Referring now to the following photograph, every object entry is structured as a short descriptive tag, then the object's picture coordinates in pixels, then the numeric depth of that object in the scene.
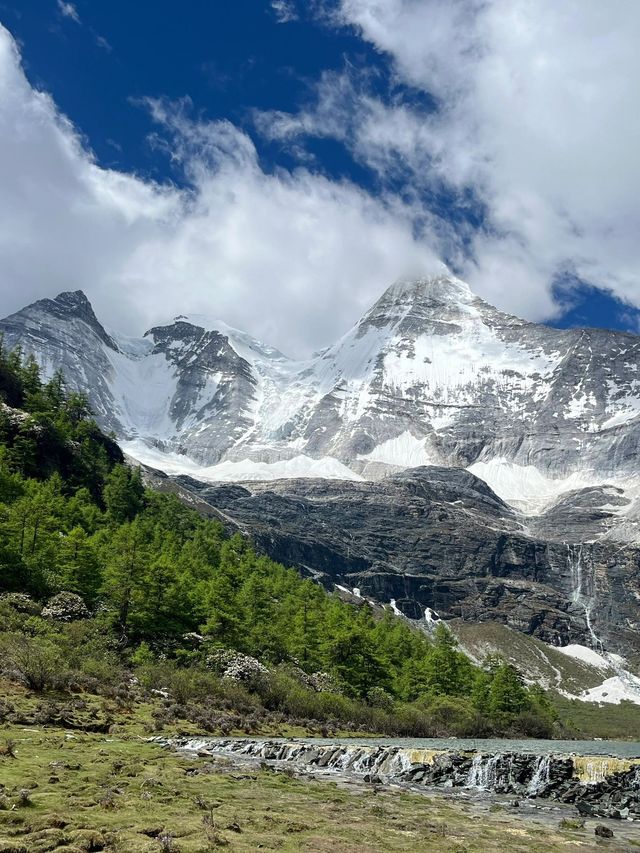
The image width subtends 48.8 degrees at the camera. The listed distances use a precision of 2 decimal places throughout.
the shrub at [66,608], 57.91
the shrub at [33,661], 39.03
